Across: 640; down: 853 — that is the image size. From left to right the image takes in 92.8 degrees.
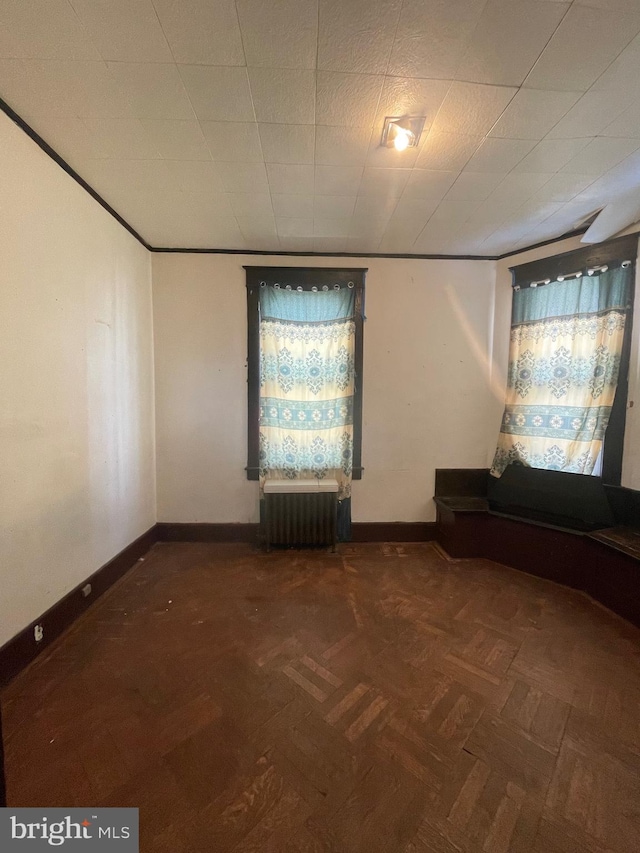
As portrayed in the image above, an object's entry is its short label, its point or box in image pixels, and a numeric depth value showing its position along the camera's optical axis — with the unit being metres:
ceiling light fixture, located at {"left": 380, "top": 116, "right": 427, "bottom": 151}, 1.49
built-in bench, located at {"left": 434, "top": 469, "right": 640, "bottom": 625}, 2.01
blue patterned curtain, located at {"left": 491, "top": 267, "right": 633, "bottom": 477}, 2.33
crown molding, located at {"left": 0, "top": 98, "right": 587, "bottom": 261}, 1.66
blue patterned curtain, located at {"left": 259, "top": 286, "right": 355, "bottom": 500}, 2.85
